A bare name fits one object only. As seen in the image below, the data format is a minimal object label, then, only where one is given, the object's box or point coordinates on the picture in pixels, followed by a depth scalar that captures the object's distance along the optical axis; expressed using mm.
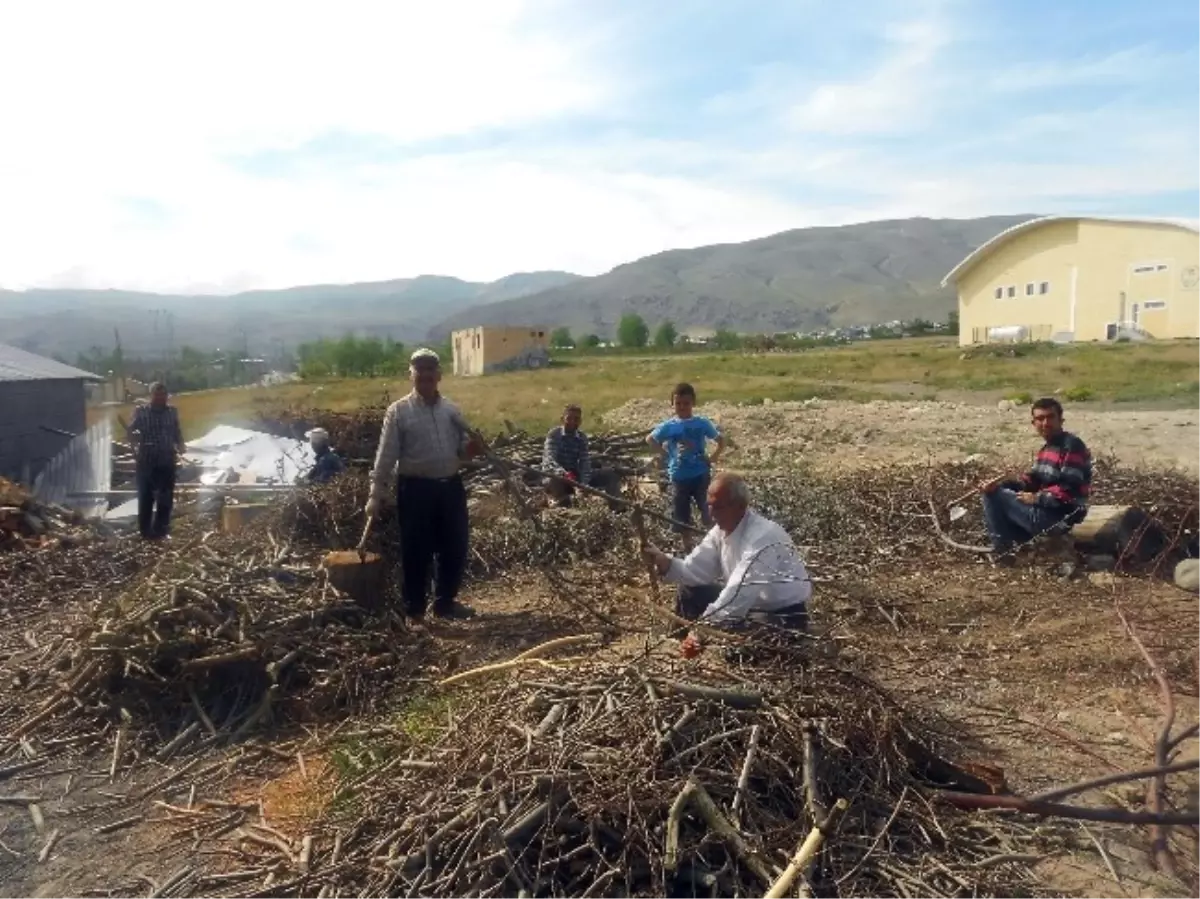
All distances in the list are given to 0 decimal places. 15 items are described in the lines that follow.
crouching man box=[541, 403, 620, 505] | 9398
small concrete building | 51406
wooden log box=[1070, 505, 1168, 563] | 7230
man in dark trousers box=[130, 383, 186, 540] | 9305
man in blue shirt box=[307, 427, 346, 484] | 8570
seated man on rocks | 6953
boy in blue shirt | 7871
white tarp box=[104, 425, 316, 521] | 10711
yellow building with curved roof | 38688
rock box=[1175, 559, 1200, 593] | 6699
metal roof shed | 12555
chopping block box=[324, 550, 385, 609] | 5926
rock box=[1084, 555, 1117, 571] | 7204
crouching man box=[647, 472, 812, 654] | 4355
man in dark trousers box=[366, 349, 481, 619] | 6188
